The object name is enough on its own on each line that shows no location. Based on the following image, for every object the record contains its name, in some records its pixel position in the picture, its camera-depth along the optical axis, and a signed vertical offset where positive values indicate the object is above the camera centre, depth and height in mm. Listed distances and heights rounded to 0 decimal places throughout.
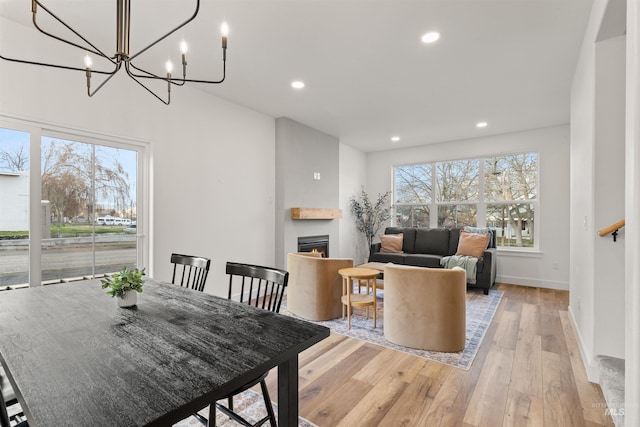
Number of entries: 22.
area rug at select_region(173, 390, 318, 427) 1713 -1193
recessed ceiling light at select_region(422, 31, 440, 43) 2478 +1472
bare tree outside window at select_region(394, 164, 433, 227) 6277 +388
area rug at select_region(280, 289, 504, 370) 2516 -1192
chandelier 1317 +814
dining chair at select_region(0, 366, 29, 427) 866 -751
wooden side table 3129 -841
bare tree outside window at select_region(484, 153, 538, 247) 5219 +323
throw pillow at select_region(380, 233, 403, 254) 5625 -579
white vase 1438 -416
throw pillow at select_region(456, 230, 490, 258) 4781 -505
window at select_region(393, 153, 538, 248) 5262 +347
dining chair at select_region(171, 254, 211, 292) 2005 -354
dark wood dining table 721 -455
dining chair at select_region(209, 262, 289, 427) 1379 -362
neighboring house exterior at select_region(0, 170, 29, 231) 2361 +92
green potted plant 1419 -350
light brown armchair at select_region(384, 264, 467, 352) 2547 -809
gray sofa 4551 -672
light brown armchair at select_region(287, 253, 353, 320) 3299 -823
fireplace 4844 -522
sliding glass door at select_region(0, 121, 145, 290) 2414 +54
